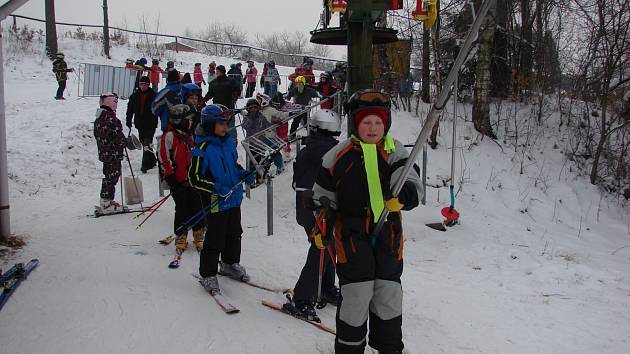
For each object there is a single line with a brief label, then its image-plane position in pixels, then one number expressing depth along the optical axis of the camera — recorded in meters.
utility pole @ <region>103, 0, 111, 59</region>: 25.12
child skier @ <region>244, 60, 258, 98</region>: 20.11
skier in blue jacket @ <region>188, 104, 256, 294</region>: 4.58
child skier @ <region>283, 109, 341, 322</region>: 4.20
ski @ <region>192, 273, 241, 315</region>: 4.28
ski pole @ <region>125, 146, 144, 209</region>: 7.36
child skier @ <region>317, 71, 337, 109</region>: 11.75
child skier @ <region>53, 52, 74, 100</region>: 15.22
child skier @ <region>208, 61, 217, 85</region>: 19.20
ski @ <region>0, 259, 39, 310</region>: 4.30
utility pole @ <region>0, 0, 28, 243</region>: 5.93
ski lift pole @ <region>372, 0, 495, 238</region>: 2.36
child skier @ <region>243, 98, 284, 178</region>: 9.27
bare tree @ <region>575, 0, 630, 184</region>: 11.74
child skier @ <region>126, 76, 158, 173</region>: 9.36
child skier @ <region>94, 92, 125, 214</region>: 6.93
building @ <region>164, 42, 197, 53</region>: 29.70
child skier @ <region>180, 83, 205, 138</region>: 7.18
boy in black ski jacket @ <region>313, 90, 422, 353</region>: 3.12
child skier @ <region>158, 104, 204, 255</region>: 5.63
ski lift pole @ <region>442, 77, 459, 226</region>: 7.95
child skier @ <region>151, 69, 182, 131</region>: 7.56
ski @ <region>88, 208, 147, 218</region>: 7.32
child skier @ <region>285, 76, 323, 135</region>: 11.96
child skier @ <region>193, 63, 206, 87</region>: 19.72
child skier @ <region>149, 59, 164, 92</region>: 17.16
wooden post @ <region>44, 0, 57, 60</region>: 21.85
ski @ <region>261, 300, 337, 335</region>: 4.09
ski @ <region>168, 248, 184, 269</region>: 5.37
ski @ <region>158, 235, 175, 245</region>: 6.15
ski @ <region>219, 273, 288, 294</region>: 4.93
